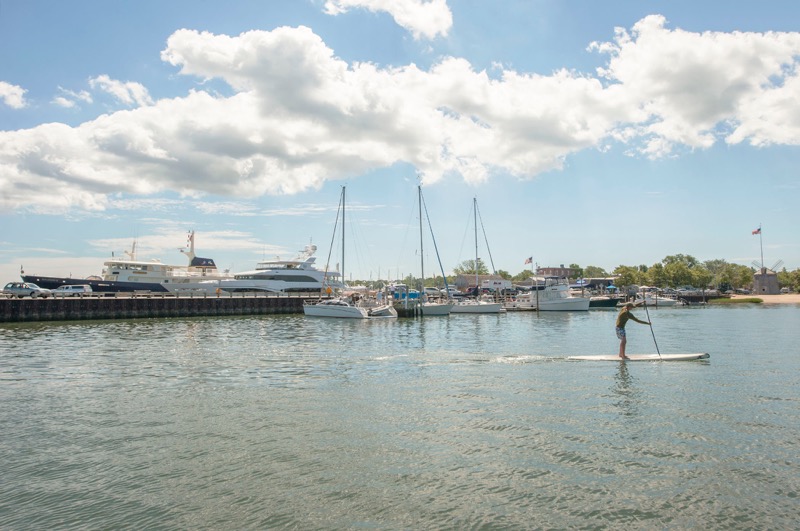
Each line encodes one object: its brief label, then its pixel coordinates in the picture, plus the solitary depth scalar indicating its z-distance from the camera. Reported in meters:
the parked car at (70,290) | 60.94
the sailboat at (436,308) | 63.55
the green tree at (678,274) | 147.88
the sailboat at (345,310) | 58.44
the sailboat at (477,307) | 69.94
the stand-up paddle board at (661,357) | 22.68
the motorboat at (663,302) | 93.49
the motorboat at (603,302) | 89.12
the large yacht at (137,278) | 74.00
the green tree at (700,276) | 149.25
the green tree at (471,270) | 196.88
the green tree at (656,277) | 149.38
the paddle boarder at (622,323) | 22.64
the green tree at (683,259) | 182.91
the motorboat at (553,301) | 76.38
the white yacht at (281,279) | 83.81
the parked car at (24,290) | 56.47
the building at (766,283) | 125.81
